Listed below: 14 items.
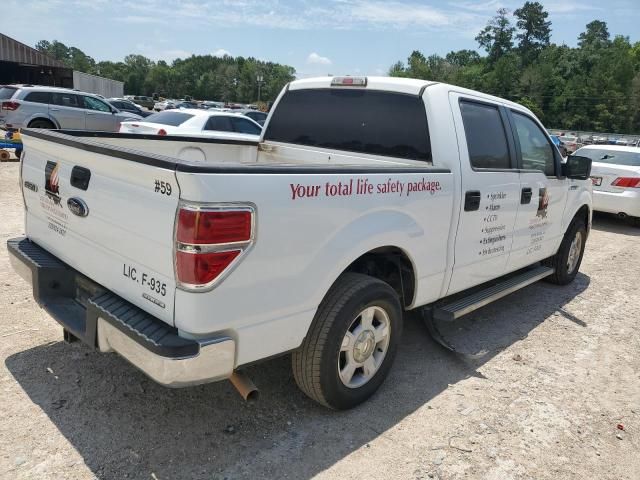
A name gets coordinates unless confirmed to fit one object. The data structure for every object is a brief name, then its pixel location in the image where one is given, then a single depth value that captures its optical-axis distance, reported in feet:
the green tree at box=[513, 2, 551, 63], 399.24
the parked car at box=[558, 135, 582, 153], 119.14
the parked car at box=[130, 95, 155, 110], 178.28
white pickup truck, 7.55
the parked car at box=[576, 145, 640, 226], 32.48
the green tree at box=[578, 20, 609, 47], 392.27
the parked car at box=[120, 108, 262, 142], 35.63
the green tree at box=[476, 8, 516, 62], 407.03
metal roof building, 125.29
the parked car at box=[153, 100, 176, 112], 146.26
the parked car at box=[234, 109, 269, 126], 64.75
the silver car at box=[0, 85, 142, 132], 47.03
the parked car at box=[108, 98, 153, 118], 86.90
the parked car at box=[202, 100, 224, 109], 169.83
